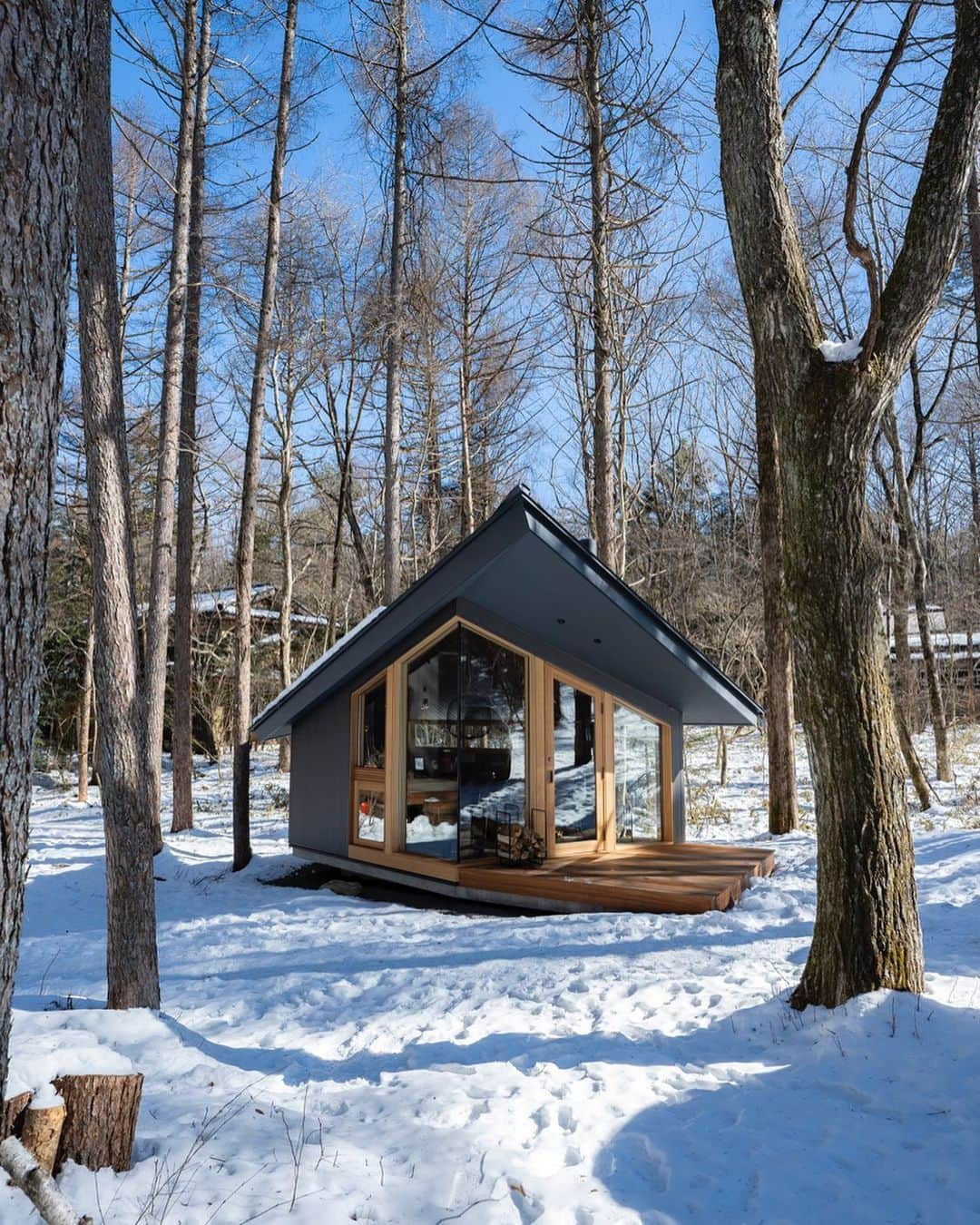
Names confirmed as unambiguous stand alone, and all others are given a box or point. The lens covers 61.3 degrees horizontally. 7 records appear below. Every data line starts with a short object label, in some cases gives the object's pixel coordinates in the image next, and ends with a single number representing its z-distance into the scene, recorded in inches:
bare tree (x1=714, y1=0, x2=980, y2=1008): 142.3
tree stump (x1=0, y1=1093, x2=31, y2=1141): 87.6
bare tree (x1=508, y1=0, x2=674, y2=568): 273.4
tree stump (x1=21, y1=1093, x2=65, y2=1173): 88.2
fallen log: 78.7
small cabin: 268.4
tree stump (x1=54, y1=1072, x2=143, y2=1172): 92.0
